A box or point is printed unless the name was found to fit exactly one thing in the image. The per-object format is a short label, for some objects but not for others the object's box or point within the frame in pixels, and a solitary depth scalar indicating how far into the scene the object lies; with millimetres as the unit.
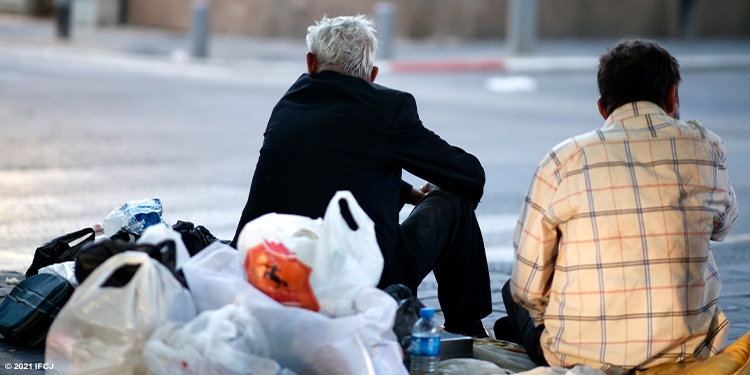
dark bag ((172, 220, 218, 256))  8164
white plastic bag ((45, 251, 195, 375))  5996
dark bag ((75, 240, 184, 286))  6352
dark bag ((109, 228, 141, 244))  8086
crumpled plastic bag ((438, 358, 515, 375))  7074
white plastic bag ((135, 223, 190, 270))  6434
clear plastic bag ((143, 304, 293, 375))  5844
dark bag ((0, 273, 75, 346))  7656
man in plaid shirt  6586
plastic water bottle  6777
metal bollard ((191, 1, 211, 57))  39500
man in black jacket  7516
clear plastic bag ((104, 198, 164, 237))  8320
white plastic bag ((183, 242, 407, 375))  6164
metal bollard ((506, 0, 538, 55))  39687
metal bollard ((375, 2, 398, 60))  38656
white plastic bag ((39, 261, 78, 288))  7871
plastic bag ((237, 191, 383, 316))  6320
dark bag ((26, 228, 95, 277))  8344
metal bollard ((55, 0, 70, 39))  43466
